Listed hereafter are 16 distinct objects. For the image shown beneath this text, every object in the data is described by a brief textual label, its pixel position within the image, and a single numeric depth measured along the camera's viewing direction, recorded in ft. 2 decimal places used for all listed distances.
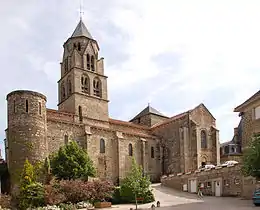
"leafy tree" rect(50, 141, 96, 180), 130.72
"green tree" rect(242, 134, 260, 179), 76.28
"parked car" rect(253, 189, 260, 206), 71.81
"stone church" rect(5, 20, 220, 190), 157.38
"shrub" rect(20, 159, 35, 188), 120.56
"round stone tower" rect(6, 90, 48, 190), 128.26
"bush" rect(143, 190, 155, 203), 107.55
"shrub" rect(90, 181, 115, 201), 110.93
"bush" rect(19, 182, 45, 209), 106.63
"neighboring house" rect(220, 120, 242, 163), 196.38
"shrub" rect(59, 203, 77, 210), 96.53
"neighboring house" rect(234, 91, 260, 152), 93.91
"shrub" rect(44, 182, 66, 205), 105.09
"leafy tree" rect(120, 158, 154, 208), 101.81
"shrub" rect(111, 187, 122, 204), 114.62
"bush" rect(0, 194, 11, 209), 107.08
